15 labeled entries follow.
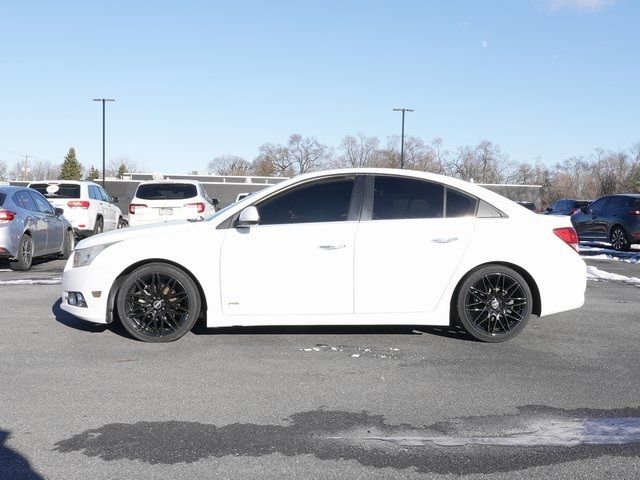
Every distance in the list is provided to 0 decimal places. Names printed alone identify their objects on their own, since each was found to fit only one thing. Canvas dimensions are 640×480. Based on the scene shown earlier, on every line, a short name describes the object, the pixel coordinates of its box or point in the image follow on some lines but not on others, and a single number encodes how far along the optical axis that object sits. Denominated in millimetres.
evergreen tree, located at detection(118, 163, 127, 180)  88688
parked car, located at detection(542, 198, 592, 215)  24219
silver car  10727
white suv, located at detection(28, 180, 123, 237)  15766
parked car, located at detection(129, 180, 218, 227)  14961
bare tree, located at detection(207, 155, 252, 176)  112531
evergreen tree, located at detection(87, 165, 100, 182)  92700
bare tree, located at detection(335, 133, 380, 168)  79188
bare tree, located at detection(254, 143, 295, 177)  101125
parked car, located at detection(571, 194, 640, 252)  16969
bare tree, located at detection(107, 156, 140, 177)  102312
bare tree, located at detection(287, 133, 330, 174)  99562
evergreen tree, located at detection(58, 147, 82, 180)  85938
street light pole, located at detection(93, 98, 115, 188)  48000
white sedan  5852
